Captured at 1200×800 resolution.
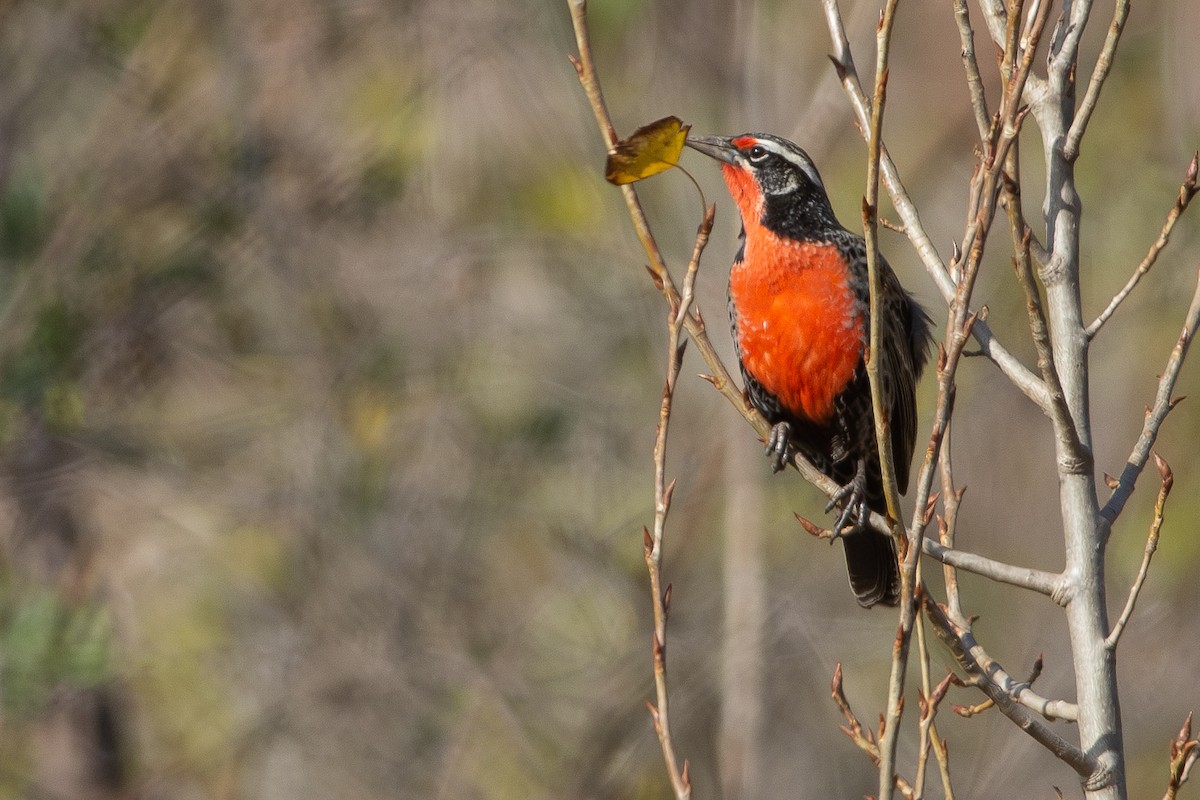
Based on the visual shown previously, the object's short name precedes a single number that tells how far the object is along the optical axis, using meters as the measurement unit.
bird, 8.56
